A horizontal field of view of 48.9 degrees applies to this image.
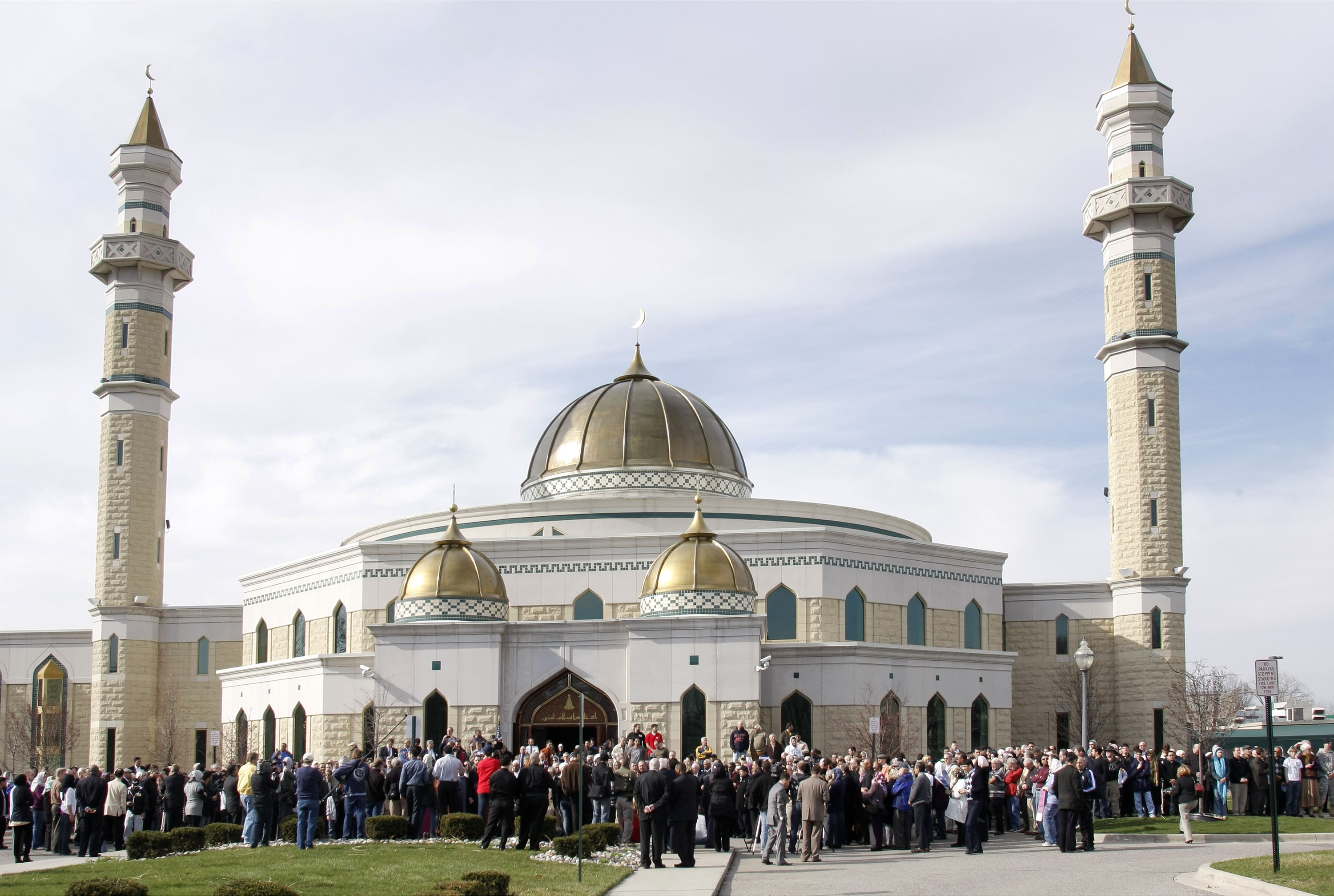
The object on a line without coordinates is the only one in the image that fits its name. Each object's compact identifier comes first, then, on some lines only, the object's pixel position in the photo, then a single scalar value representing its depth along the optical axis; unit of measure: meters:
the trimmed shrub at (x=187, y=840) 22.22
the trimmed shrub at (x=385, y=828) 22.91
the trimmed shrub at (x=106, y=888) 13.79
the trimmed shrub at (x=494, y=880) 15.27
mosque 36.44
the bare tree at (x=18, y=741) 49.59
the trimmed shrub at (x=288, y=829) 23.34
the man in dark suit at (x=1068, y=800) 22.19
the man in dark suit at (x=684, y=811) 20.56
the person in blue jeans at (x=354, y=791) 23.47
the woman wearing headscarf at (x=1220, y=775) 28.06
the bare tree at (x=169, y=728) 47.72
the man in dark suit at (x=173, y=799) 25.62
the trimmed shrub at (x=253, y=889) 13.98
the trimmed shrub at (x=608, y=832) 22.05
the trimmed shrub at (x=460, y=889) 14.15
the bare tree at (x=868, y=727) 37.47
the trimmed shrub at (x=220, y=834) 23.14
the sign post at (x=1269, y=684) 17.16
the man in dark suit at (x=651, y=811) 20.34
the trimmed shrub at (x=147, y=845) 21.78
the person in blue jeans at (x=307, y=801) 21.73
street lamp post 30.80
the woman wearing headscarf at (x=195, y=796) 25.02
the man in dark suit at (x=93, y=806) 24.84
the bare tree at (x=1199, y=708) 42.44
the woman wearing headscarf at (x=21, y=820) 24.70
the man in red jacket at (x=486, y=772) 23.03
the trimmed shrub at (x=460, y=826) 23.11
